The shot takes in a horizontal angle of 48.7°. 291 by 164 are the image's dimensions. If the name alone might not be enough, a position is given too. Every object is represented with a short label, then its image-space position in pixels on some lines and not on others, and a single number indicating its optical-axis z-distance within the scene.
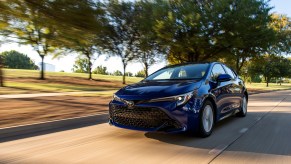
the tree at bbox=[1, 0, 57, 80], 7.68
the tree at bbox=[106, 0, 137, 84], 30.69
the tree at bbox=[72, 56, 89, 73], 85.84
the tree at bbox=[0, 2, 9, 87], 7.46
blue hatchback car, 5.46
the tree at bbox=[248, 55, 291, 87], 58.25
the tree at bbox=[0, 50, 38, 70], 114.62
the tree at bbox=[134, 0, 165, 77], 27.55
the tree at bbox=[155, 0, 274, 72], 25.09
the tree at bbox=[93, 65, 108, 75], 102.81
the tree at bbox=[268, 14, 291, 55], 34.97
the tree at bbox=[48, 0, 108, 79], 8.14
